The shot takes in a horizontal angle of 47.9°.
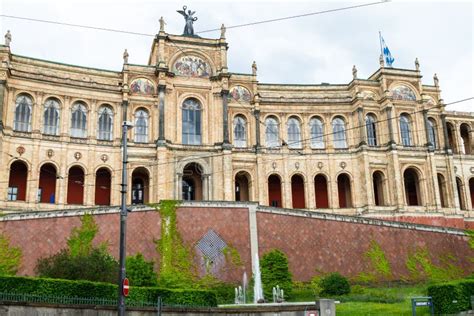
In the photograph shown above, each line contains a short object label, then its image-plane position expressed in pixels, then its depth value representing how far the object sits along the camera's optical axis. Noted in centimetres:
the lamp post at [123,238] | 1631
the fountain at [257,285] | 3080
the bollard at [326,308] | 2036
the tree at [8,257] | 2956
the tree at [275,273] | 3114
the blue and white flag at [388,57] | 5403
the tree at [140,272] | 2770
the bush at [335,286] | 2952
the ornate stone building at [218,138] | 4275
